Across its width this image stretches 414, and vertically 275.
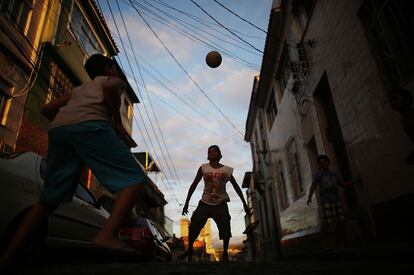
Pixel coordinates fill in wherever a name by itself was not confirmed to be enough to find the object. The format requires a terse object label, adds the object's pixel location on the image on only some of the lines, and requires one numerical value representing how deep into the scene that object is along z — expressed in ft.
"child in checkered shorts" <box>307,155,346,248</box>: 17.51
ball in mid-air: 25.66
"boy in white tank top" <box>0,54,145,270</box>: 6.59
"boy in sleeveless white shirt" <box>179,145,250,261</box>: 15.42
